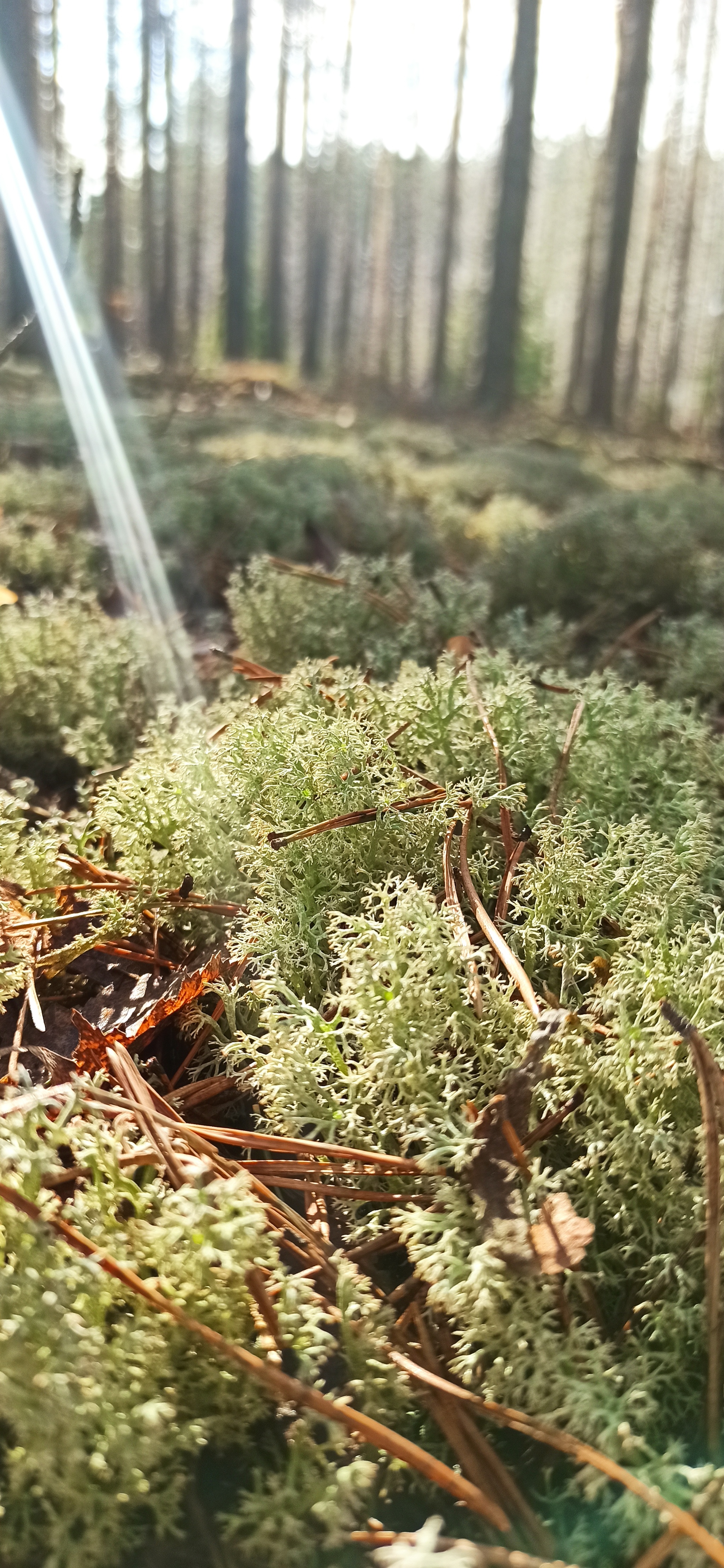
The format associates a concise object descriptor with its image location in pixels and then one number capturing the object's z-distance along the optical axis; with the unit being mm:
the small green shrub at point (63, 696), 225
